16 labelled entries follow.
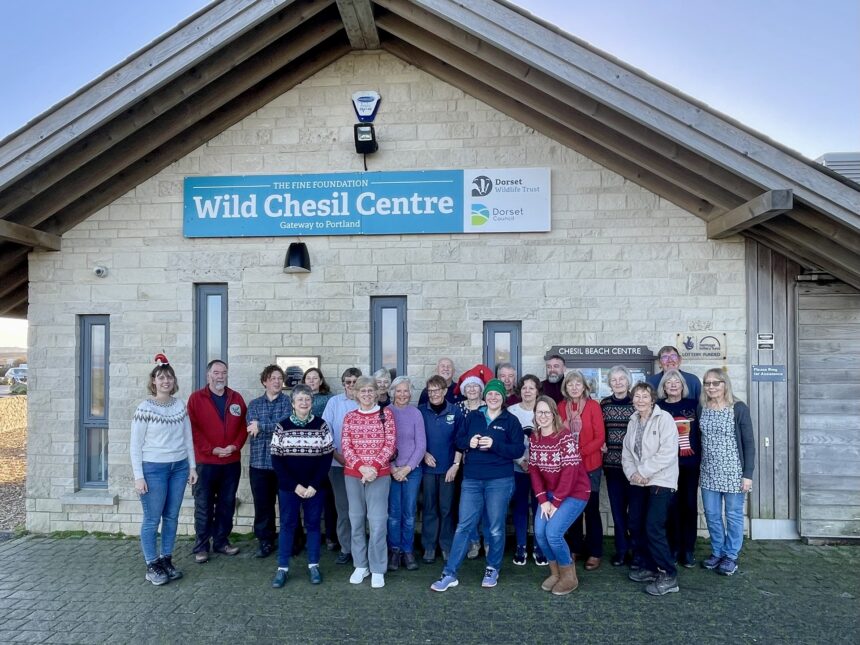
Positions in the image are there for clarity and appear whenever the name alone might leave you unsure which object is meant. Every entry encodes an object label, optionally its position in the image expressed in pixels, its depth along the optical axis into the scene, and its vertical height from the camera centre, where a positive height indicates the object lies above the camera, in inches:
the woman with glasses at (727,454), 178.9 -43.9
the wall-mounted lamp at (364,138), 220.5 +86.6
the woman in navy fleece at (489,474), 166.1 -47.6
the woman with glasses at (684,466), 181.8 -49.8
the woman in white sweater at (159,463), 173.8 -45.9
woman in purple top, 180.2 -51.7
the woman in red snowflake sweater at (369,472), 170.2 -47.6
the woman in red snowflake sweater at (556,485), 162.7 -50.5
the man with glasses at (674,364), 198.1 -12.6
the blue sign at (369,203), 223.1 +59.1
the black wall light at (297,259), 220.4 +32.9
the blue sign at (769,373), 215.8 -17.6
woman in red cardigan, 174.9 -35.8
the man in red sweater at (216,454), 195.9 -48.1
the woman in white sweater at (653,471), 166.1 -46.9
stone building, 209.9 +30.5
